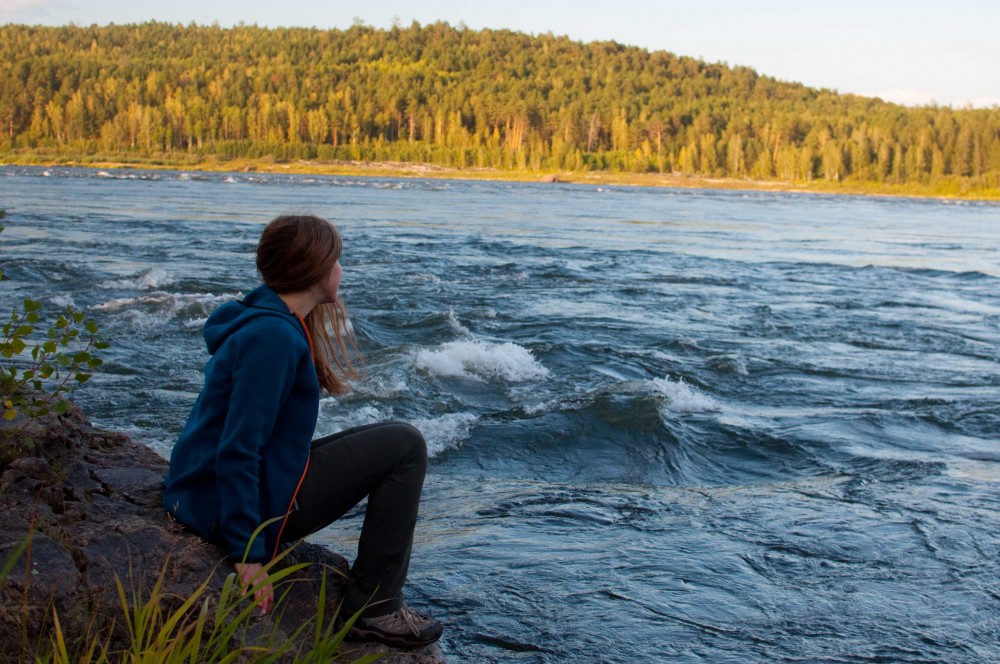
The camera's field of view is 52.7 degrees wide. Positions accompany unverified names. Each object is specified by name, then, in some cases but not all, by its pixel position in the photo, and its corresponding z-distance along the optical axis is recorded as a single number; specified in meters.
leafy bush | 3.76
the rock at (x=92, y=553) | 3.02
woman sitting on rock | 3.29
